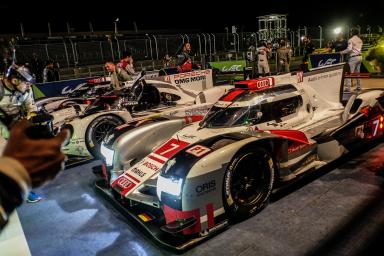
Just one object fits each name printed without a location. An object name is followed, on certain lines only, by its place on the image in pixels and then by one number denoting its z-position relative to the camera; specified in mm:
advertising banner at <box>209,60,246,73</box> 14630
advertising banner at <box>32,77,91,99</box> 10633
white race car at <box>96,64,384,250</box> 3264
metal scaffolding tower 23748
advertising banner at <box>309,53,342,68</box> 10402
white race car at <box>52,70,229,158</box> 6137
